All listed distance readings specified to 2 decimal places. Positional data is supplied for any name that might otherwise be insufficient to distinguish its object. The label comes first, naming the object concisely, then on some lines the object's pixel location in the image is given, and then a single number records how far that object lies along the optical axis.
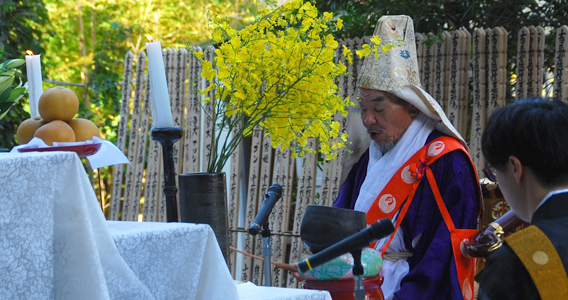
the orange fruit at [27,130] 6.14
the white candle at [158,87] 6.18
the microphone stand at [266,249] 6.65
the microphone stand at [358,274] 5.93
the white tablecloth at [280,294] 6.01
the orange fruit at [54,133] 6.02
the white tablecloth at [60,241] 5.67
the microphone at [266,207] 6.42
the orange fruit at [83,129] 6.10
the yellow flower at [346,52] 6.67
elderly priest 7.17
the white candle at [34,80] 6.43
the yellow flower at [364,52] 6.75
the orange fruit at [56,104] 6.08
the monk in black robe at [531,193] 6.00
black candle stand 6.18
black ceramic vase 6.16
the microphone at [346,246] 5.82
